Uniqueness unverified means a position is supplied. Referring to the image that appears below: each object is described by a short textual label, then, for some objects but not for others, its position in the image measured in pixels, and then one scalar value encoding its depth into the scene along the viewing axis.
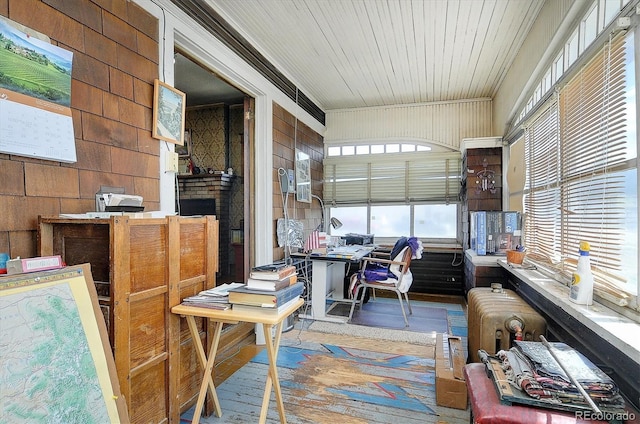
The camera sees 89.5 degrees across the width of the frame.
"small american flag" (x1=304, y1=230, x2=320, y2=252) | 3.99
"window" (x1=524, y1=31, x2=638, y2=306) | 1.41
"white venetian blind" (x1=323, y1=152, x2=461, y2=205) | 5.04
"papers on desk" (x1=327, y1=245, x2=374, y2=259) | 3.62
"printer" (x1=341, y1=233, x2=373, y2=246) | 4.86
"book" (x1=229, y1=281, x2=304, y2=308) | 1.67
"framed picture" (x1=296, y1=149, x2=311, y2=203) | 4.33
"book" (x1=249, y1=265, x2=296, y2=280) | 1.78
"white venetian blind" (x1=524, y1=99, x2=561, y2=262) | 2.33
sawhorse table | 1.62
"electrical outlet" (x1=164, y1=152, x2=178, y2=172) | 2.18
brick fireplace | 4.93
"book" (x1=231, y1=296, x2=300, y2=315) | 1.67
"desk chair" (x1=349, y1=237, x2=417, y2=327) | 3.71
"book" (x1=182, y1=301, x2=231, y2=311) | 1.72
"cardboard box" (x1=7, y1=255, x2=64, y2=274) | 1.10
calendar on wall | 1.31
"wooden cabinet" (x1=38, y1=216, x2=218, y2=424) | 1.40
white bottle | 1.58
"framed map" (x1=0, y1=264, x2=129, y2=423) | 0.97
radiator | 1.95
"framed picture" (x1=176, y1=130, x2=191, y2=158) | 5.12
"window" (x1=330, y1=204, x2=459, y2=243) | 5.11
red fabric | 1.13
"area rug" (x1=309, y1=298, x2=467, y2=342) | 3.44
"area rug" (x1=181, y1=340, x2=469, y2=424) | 2.02
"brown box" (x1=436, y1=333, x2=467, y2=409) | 2.10
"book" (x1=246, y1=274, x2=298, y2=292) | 1.74
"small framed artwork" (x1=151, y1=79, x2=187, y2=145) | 2.06
